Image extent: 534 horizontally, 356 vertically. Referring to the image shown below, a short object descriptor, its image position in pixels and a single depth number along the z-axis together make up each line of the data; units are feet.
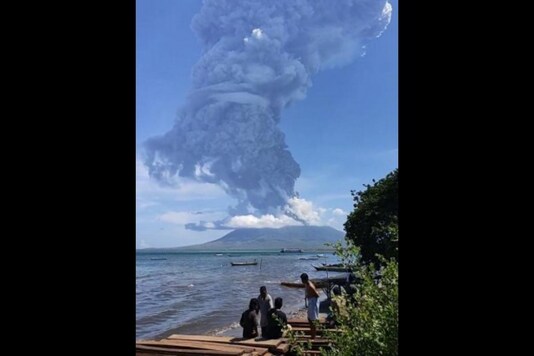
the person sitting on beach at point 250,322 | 29.32
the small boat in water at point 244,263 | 240.53
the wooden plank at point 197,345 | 25.13
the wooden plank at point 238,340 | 26.13
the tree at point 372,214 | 62.54
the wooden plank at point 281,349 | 24.83
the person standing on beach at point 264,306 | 28.30
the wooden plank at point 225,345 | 24.90
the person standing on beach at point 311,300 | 26.48
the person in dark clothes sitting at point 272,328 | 27.58
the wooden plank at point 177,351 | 23.53
